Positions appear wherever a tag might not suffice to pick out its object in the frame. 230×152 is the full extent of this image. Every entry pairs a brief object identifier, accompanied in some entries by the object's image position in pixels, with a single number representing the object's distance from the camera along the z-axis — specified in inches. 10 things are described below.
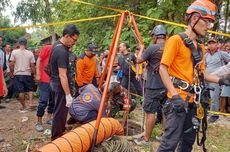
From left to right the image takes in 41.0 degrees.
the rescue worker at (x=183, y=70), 120.6
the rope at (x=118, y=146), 170.2
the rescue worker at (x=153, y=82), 191.3
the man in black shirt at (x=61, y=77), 177.5
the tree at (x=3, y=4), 428.9
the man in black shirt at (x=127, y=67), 327.0
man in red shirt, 230.4
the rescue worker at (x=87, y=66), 285.9
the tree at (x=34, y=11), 473.7
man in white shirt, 292.4
